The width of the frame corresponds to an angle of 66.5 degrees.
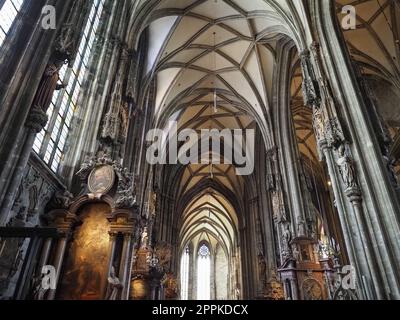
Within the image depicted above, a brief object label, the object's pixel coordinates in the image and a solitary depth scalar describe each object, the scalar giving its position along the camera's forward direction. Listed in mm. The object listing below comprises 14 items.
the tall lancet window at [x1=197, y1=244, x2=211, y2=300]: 40812
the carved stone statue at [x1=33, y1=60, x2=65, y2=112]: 6004
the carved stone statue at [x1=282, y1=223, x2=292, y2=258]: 14947
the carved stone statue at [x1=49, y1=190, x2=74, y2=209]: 8484
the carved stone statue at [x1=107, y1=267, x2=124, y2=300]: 7711
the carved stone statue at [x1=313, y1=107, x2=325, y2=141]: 10531
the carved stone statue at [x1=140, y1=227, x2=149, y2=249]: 14500
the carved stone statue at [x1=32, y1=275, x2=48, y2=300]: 6461
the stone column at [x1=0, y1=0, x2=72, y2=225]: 5217
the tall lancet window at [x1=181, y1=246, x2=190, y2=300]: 39562
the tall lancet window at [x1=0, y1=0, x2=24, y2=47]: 6293
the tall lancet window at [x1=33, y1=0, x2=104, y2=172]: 8688
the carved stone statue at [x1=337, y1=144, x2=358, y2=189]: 8883
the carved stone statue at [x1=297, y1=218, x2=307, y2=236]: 15038
